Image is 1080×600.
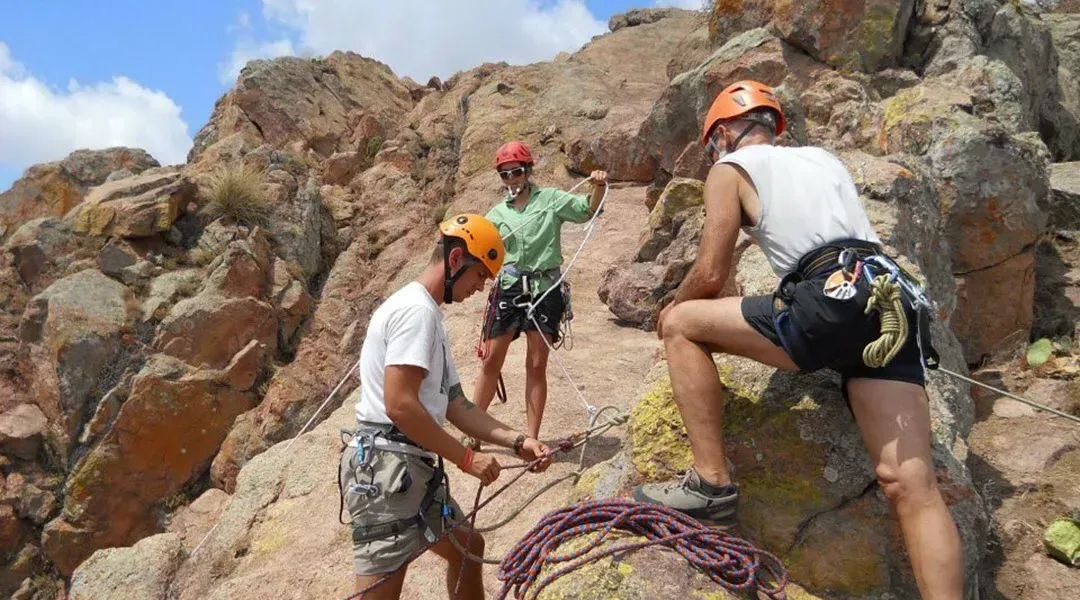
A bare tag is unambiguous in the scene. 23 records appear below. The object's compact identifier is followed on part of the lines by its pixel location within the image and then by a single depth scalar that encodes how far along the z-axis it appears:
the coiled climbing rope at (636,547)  2.80
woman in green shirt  5.82
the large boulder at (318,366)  12.33
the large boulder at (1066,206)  8.30
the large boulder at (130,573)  6.58
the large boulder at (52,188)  15.84
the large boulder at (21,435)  12.32
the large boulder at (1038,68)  10.22
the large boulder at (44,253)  13.88
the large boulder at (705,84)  10.22
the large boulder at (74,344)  12.43
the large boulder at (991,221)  7.01
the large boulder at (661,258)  9.82
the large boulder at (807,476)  3.17
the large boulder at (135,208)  14.11
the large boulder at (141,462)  12.04
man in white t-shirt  3.17
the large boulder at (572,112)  15.84
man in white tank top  2.75
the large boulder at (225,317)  12.80
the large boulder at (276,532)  5.79
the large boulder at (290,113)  19.11
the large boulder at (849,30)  9.74
